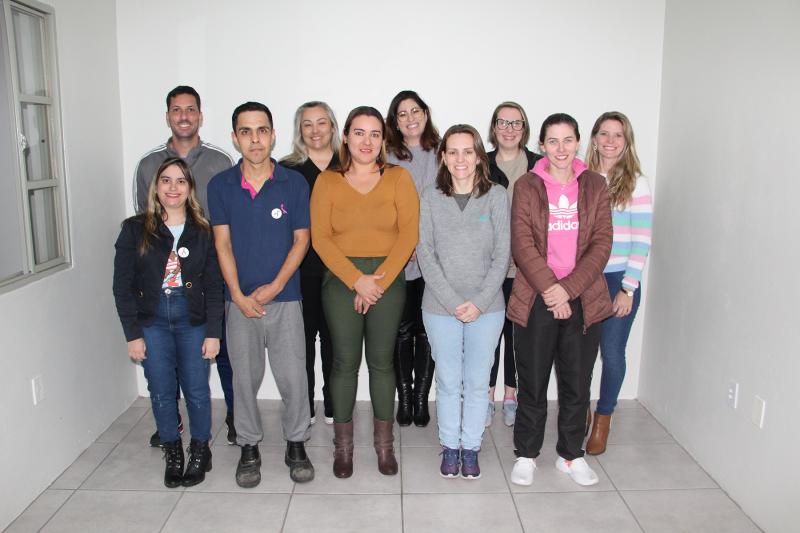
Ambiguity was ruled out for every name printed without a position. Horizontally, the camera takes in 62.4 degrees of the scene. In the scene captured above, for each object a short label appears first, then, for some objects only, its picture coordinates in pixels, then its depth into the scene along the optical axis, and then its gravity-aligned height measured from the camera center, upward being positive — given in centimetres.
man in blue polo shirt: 280 -40
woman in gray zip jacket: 280 -40
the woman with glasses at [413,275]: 321 -53
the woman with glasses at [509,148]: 317 +10
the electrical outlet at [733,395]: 282 -96
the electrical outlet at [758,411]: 262 -96
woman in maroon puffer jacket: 278 -41
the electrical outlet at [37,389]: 281 -95
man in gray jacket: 315 +7
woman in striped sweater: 307 -19
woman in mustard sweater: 280 -31
